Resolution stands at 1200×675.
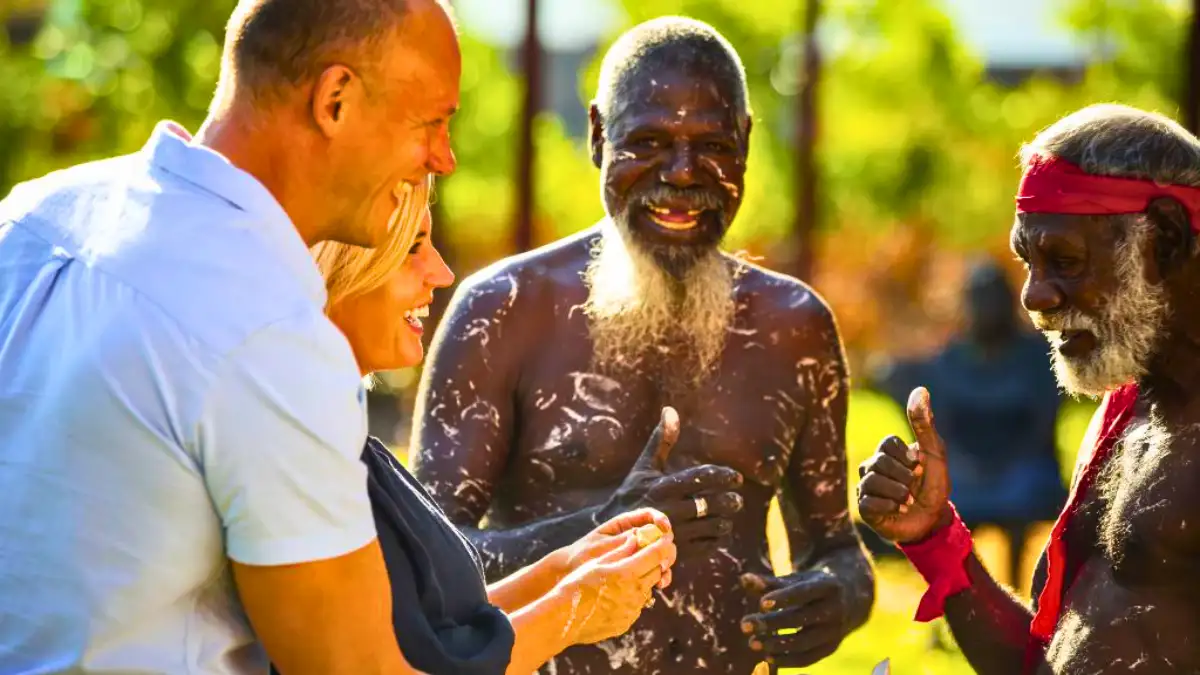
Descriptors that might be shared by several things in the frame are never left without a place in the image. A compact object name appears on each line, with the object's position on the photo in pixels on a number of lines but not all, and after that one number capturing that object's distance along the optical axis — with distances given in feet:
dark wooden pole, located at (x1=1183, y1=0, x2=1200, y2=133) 24.22
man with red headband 9.82
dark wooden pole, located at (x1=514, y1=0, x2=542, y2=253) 27.71
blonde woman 7.88
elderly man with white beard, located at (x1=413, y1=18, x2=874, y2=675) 11.81
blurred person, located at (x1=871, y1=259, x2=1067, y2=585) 26.25
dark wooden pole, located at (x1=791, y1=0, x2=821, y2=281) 34.45
